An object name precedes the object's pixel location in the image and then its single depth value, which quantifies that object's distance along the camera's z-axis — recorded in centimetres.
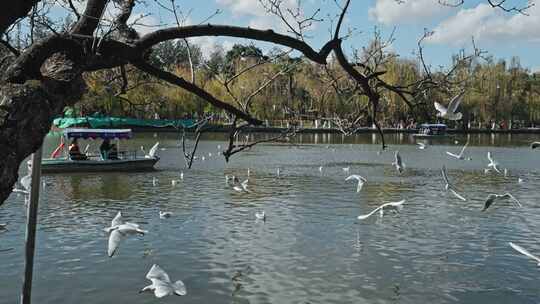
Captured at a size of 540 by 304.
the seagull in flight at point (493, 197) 912
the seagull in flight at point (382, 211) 1425
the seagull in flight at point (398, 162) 1480
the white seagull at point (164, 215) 1478
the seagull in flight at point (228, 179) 2127
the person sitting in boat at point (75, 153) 2483
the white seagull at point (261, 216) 1459
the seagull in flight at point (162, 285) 780
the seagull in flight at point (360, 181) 1491
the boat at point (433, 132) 5794
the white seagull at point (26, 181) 1308
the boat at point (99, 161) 2409
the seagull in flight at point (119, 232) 715
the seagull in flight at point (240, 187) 1509
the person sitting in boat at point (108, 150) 2569
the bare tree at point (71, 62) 262
